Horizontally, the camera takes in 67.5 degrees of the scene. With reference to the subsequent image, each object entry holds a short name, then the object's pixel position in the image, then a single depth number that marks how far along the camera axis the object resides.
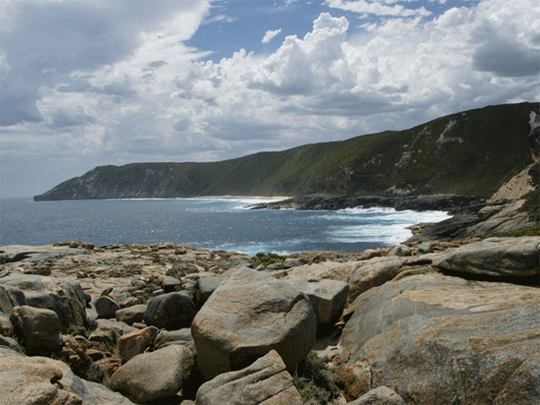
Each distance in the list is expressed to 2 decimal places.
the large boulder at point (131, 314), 12.06
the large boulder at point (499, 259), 8.95
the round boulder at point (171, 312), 11.27
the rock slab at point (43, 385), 5.20
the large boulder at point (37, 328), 7.75
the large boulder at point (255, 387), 6.50
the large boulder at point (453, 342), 6.17
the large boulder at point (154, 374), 7.50
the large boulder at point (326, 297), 10.48
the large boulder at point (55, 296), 9.95
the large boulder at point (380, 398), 6.35
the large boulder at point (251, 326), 7.64
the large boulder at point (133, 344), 9.21
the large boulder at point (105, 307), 12.64
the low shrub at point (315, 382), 7.62
